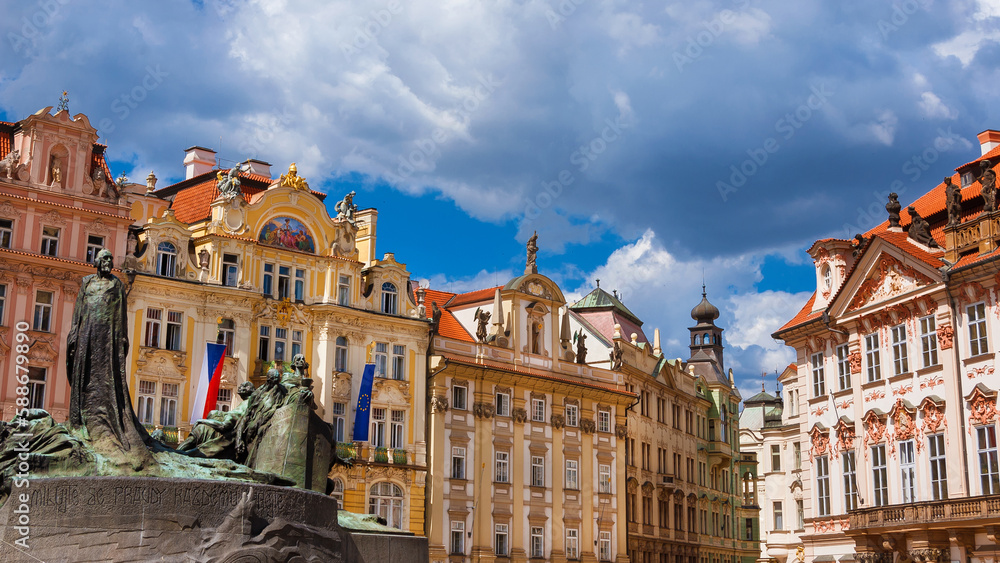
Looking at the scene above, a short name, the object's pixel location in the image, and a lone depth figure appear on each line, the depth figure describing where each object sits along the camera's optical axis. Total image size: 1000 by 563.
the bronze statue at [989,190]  32.09
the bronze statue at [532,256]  54.34
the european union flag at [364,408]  44.62
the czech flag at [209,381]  40.47
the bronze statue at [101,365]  14.77
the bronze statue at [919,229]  35.27
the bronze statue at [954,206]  33.38
